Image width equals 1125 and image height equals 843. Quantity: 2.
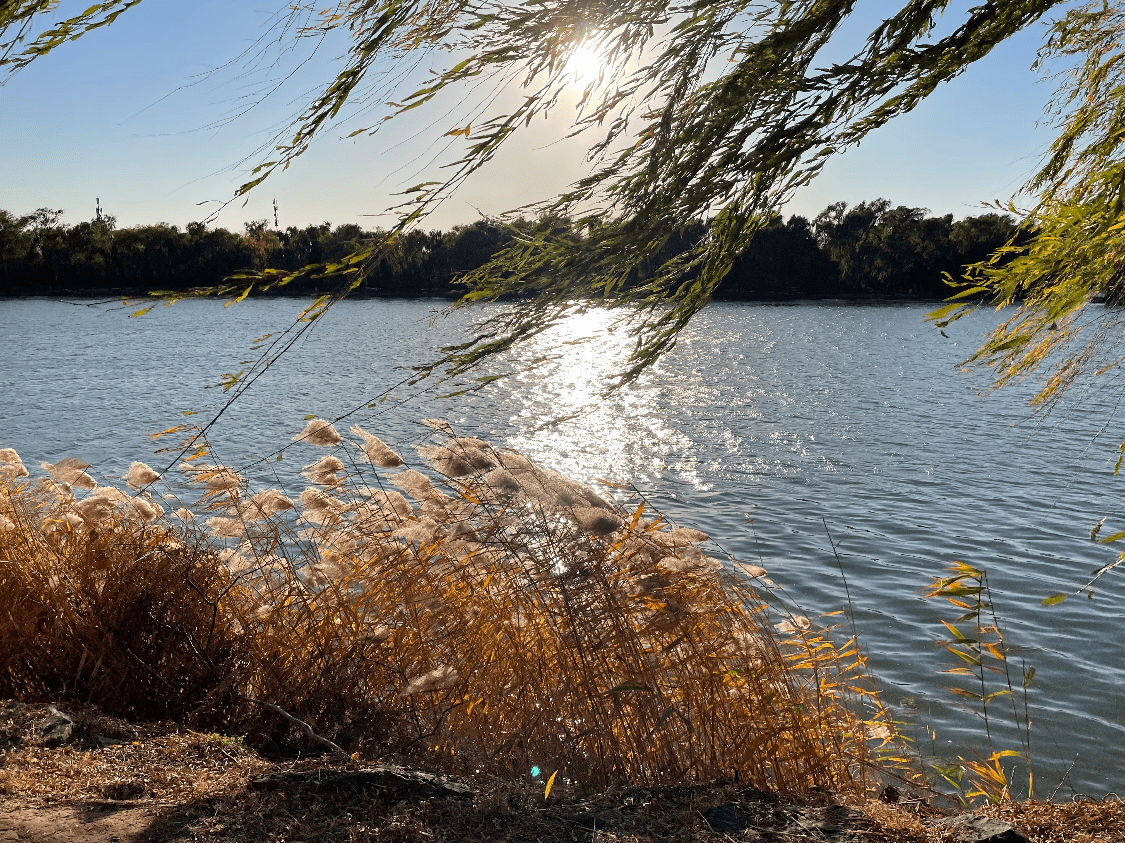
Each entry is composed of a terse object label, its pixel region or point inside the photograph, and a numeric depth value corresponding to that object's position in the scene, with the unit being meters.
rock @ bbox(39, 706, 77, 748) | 3.89
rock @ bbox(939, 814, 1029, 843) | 3.23
